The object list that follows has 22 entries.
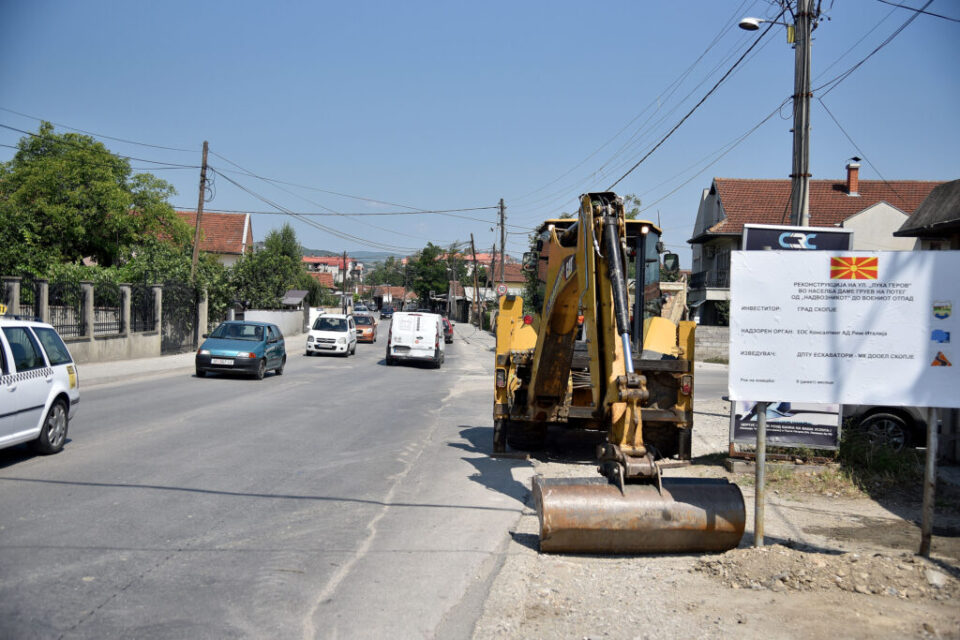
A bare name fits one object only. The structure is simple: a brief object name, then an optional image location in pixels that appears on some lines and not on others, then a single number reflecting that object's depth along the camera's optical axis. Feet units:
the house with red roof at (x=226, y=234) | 232.12
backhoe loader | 18.08
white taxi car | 26.55
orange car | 138.16
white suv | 100.73
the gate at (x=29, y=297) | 64.69
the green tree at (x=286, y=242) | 256.73
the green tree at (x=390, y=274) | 612.33
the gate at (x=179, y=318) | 94.17
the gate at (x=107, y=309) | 76.33
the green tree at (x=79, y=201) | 130.93
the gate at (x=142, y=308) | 84.84
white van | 88.33
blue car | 64.54
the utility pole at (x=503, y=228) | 175.73
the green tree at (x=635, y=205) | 121.62
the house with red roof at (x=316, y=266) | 611.96
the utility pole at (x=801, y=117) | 36.27
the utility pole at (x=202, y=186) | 105.09
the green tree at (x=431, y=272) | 353.31
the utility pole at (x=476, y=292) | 219.57
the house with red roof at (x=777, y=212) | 121.39
